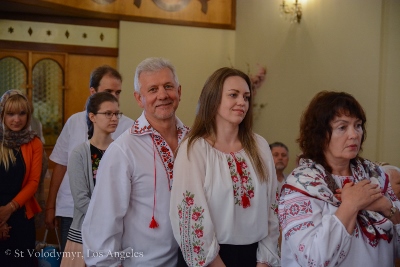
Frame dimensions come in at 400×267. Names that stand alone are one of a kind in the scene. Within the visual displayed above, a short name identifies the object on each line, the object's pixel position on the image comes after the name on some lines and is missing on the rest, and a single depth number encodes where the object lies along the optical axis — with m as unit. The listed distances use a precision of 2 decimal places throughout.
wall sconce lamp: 6.29
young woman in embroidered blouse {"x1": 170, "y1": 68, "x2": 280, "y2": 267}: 1.94
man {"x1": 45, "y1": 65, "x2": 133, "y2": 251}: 3.21
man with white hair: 2.04
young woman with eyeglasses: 2.69
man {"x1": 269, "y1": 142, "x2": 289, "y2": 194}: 4.80
